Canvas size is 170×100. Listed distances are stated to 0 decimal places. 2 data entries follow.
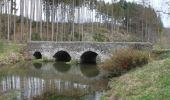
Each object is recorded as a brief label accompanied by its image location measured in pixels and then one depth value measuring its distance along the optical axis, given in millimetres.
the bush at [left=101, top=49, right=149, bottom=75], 28438
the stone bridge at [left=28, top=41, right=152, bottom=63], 42675
